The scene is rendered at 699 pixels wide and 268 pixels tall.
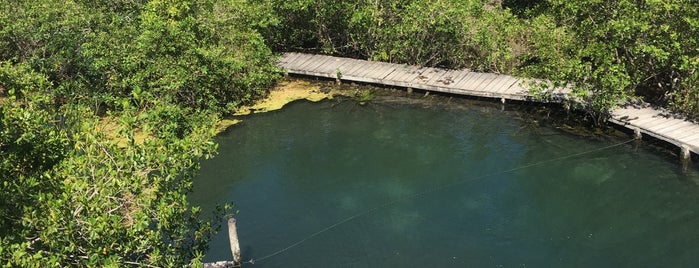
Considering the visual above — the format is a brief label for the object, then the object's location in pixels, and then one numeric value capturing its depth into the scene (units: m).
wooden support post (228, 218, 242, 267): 14.52
